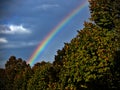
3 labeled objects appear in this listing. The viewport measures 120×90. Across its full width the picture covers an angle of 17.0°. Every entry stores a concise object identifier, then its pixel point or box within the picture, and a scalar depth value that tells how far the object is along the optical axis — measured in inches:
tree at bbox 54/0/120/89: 2057.1
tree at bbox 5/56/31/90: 5826.8
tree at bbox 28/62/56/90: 3226.4
